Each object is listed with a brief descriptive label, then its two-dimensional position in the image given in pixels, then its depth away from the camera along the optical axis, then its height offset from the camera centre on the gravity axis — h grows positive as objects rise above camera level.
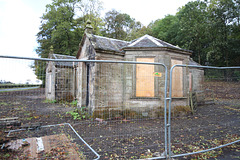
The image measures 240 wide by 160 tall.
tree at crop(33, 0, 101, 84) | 25.84 +10.38
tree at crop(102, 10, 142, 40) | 31.88 +12.37
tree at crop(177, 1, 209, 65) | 25.61 +9.20
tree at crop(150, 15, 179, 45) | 30.75 +11.51
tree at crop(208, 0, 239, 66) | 23.25 +8.71
